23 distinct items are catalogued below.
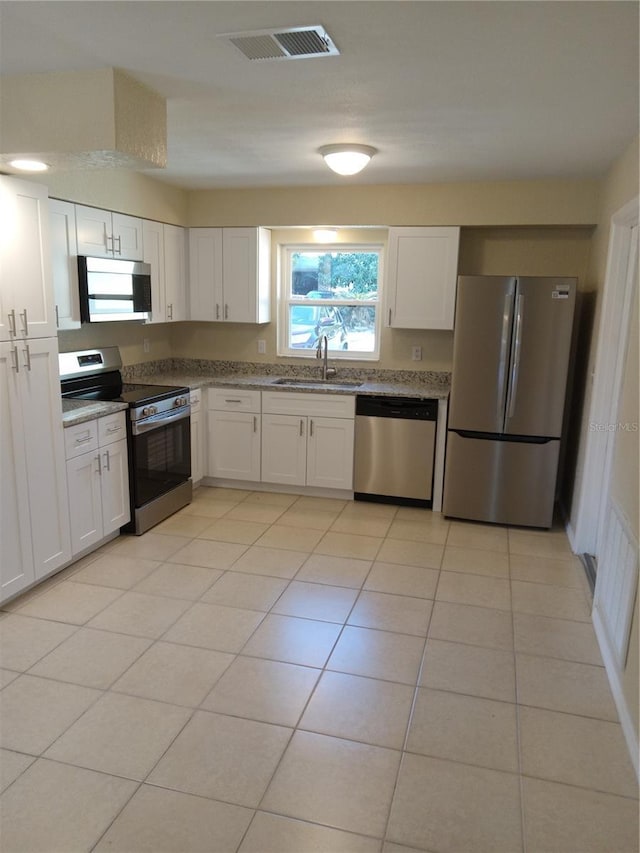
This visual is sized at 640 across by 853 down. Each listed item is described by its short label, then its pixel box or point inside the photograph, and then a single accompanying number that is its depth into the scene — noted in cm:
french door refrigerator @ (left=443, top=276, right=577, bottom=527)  396
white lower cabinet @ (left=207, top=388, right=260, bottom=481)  484
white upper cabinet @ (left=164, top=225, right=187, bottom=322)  475
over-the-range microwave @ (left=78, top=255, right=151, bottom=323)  368
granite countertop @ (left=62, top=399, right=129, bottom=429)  331
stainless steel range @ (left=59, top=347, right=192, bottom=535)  390
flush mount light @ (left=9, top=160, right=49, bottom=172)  265
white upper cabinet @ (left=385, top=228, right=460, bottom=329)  449
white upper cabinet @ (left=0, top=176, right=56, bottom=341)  275
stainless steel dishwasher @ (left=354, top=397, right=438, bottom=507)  446
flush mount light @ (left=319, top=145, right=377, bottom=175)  338
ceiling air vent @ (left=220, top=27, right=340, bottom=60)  197
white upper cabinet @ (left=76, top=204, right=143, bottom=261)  372
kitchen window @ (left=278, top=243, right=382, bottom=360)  510
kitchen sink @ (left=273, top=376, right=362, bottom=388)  496
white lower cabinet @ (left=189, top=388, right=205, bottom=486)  471
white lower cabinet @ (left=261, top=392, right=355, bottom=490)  465
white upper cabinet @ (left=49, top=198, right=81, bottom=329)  346
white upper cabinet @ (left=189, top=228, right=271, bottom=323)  491
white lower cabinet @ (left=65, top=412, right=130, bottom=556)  338
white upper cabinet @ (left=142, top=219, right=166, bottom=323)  444
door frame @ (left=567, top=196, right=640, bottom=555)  342
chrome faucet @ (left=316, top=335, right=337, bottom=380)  507
